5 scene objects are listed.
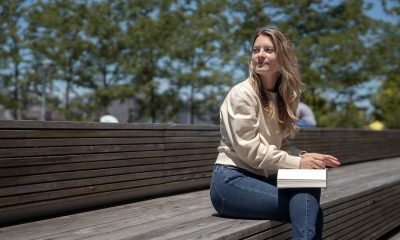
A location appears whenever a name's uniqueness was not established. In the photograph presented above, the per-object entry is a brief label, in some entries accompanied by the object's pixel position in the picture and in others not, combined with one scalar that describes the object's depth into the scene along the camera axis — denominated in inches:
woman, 123.7
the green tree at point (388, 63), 852.6
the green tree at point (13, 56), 739.4
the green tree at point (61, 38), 761.0
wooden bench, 128.6
